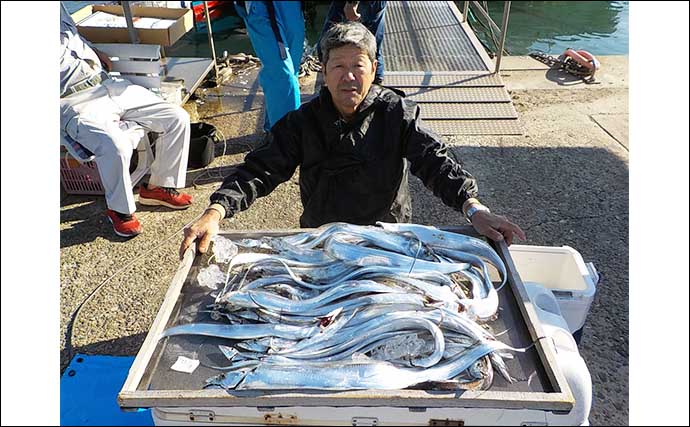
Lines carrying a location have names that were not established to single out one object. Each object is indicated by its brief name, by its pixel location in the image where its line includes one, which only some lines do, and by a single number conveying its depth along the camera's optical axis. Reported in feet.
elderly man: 7.73
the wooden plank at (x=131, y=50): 15.71
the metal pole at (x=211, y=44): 21.78
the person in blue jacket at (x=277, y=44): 14.46
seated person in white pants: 12.32
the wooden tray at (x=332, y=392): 4.88
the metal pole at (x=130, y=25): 17.13
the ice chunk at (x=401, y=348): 5.31
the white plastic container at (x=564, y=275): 8.01
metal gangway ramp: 18.33
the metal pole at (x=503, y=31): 19.90
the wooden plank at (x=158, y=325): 5.16
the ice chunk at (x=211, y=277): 6.65
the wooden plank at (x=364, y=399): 4.86
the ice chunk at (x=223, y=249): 7.18
